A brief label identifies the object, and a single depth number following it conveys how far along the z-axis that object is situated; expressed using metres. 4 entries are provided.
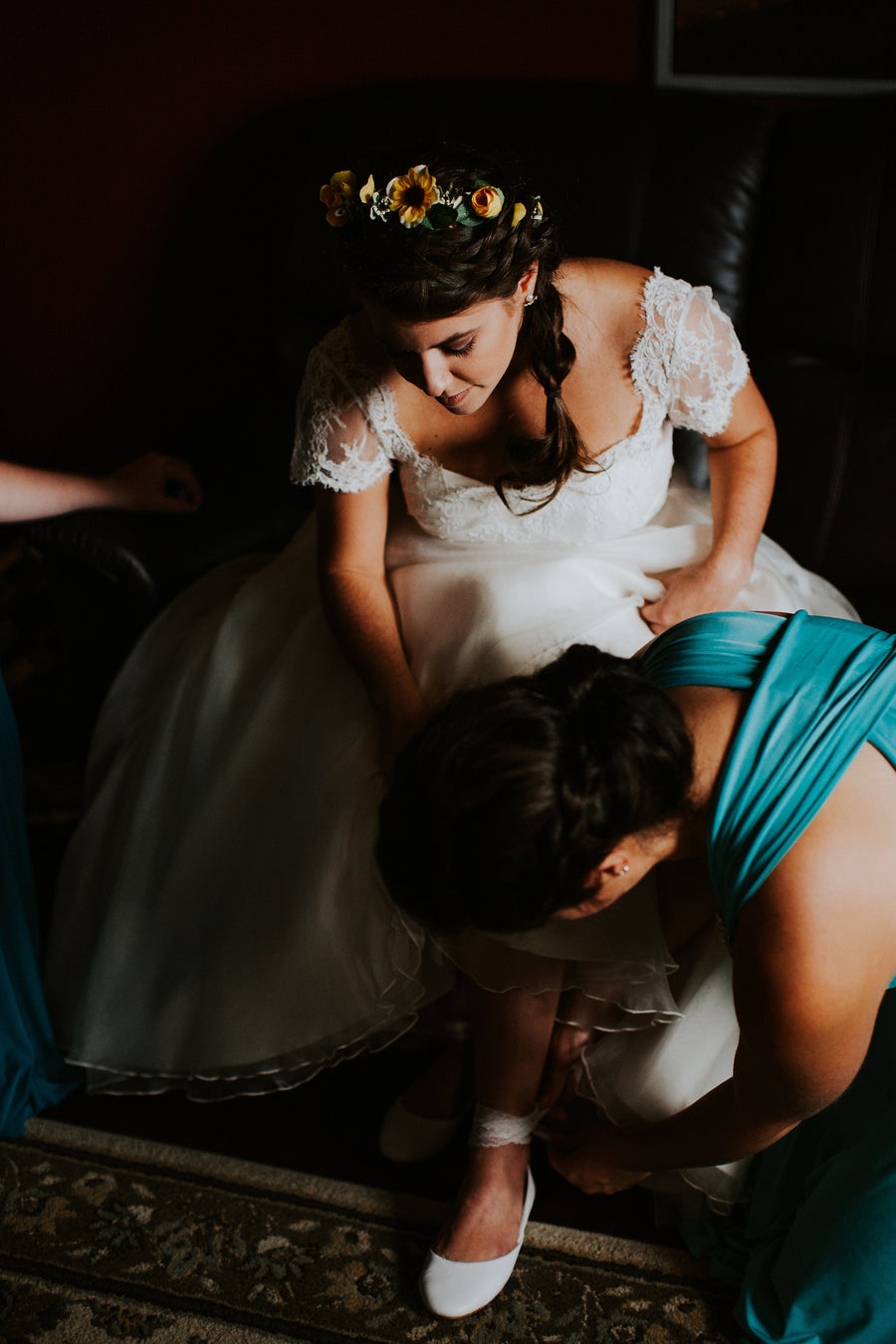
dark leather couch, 1.70
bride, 1.25
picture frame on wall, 1.88
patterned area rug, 1.23
